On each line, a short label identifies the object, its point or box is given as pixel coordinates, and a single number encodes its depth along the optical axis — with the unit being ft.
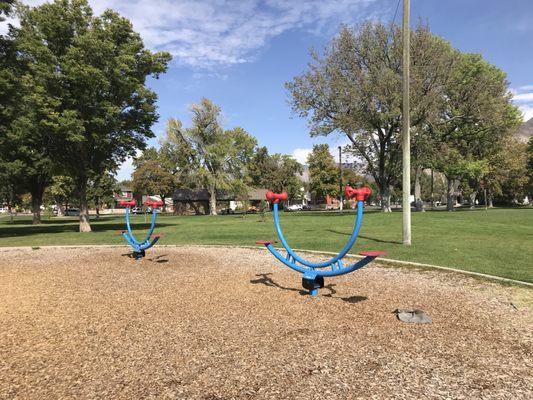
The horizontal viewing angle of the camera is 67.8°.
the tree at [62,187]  178.56
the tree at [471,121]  122.11
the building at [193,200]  225.15
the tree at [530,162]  191.48
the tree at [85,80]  65.98
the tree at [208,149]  185.68
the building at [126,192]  437.17
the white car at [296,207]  283.67
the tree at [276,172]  278.67
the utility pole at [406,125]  40.96
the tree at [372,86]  106.01
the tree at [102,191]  201.05
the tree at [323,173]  260.83
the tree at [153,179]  248.93
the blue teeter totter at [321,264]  17.47
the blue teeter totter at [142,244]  35.40
